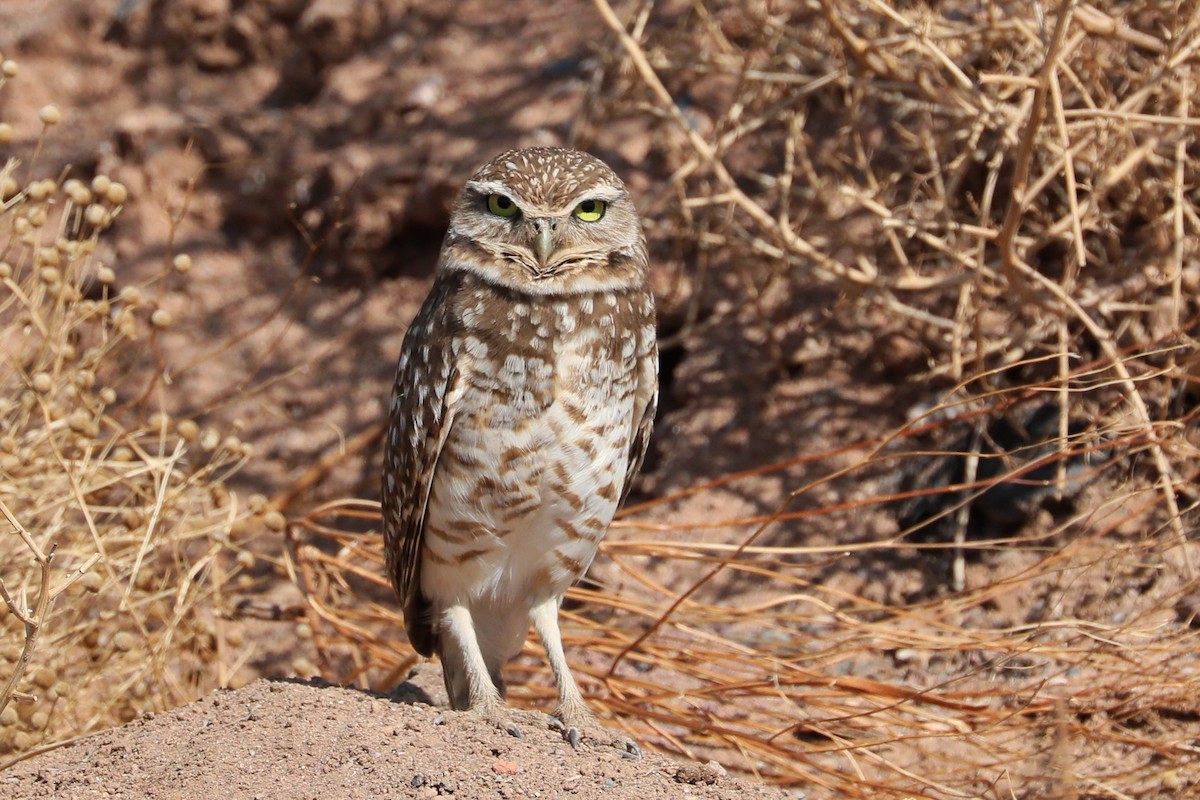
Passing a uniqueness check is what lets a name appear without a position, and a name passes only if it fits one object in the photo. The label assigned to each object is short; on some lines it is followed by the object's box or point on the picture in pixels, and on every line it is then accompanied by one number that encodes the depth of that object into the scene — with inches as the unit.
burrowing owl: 251.0
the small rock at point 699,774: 222.4
